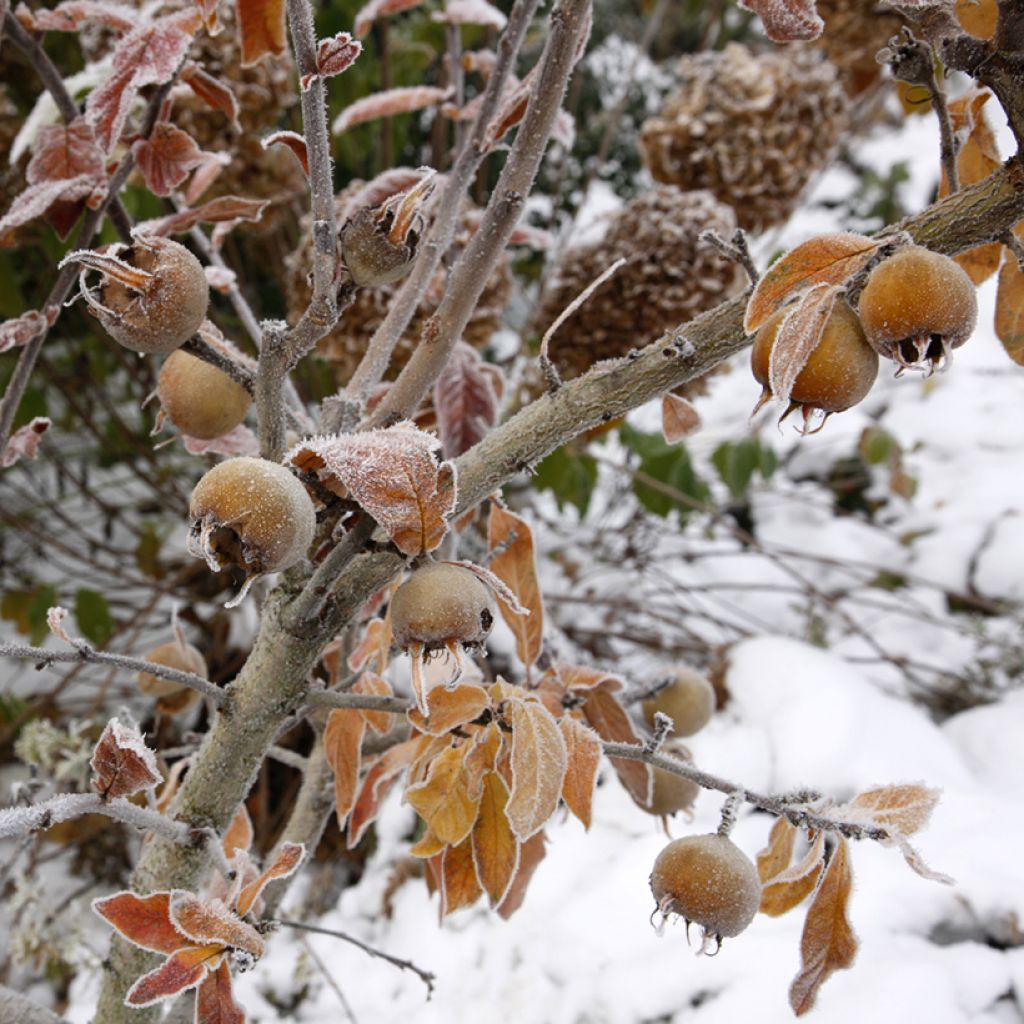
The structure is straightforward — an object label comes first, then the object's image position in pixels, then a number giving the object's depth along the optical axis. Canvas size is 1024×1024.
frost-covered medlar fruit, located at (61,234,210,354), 0.32
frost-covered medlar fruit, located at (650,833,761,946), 0.39
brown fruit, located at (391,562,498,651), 0.32
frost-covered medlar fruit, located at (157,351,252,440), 0.39
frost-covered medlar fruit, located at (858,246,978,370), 0.30
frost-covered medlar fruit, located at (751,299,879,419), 0.32
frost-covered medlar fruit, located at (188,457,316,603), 0.30
